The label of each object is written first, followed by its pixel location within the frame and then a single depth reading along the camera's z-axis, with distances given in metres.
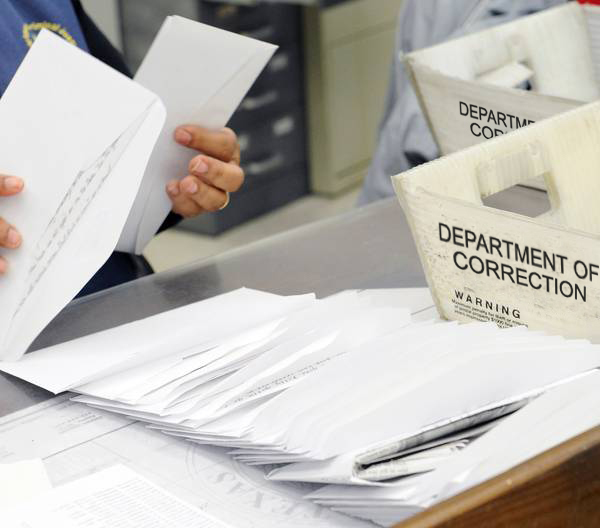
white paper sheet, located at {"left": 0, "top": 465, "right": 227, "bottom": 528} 1.41
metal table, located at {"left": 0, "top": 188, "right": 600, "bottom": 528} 1.74
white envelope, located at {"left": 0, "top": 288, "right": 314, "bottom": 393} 1.61
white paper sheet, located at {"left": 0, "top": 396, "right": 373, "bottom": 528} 1.42
